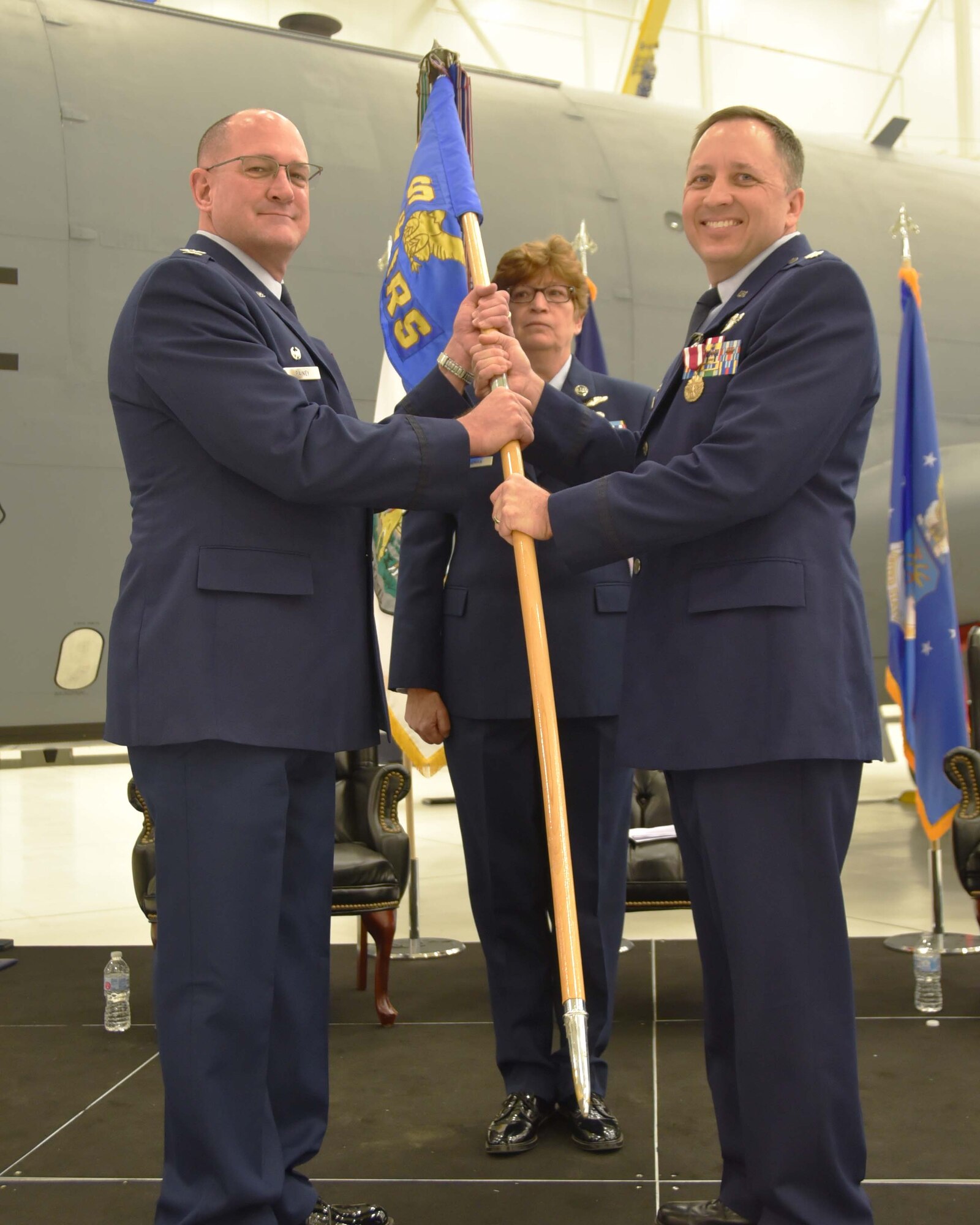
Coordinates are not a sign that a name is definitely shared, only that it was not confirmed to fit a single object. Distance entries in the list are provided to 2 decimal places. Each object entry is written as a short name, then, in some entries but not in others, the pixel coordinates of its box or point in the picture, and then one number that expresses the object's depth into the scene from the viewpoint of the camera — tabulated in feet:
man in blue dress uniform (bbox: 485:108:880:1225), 5.45
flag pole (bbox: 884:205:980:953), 12.66
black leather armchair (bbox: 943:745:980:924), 10.67
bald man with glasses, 5.57
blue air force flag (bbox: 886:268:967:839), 13.42
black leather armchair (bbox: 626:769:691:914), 10.97
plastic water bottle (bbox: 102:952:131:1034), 10.27
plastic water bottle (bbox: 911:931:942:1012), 10.44
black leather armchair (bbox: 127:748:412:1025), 10.75
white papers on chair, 11.27
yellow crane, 30.30
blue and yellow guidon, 7.54
